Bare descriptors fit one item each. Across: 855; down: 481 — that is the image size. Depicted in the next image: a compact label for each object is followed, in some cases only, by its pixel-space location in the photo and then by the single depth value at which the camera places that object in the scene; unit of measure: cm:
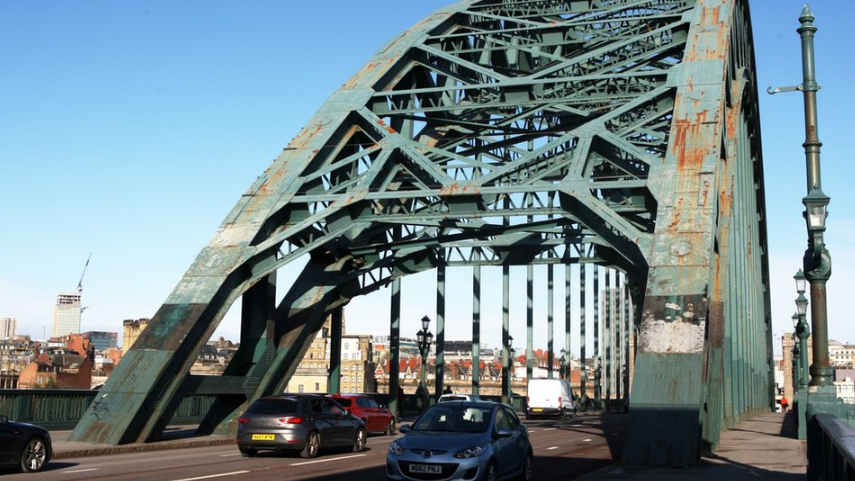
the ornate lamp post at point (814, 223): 2161
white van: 5412
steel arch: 2467
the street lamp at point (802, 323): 3625
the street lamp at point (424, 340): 4538
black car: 1781
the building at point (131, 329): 16725
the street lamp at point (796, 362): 6450
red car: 3209
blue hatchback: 1498
